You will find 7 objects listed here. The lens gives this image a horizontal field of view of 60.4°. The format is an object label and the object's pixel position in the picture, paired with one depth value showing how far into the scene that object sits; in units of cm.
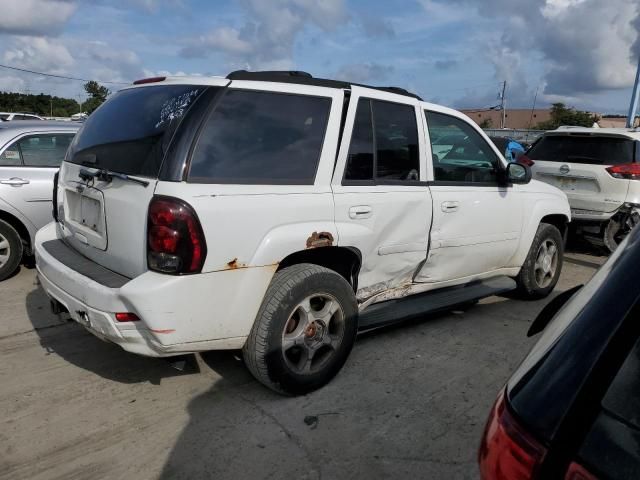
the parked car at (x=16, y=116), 1529
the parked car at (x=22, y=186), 563
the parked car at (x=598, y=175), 709
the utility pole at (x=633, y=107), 1395
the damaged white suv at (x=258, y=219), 285
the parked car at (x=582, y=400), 105
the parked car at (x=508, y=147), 1221
